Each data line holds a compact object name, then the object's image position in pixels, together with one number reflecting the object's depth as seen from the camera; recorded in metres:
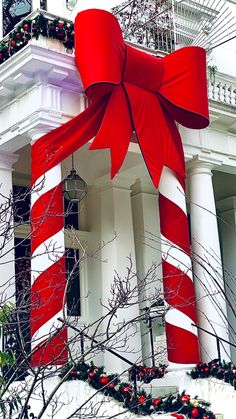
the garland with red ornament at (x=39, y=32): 11.24
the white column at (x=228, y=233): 17.05
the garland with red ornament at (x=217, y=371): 10.66
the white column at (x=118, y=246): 13.33
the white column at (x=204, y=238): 12.24
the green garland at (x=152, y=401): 9.38
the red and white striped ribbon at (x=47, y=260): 10.31
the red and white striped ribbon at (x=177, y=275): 11.45
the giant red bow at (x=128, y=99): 10.92
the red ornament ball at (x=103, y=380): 9.84
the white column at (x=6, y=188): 11.77
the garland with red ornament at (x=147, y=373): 10.58
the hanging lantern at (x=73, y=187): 11.75
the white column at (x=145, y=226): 14.63
